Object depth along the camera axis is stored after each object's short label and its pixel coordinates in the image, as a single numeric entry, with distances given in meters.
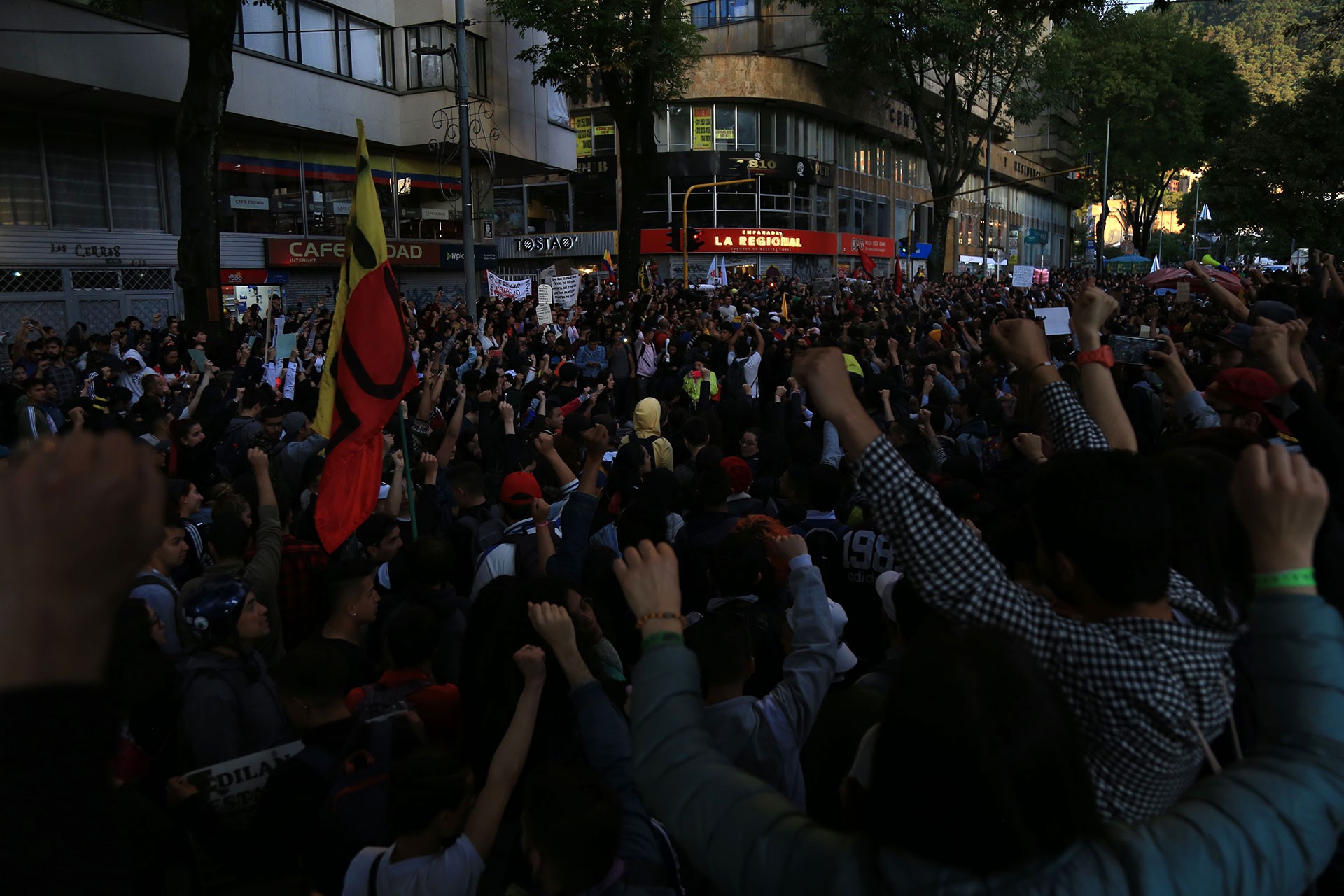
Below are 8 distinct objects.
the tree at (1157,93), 49.19
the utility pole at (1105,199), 48.67
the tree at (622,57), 23.30
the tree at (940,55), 35.59
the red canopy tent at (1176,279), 11.69
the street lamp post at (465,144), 19.91
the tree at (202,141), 15.90
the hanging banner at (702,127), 45.12
